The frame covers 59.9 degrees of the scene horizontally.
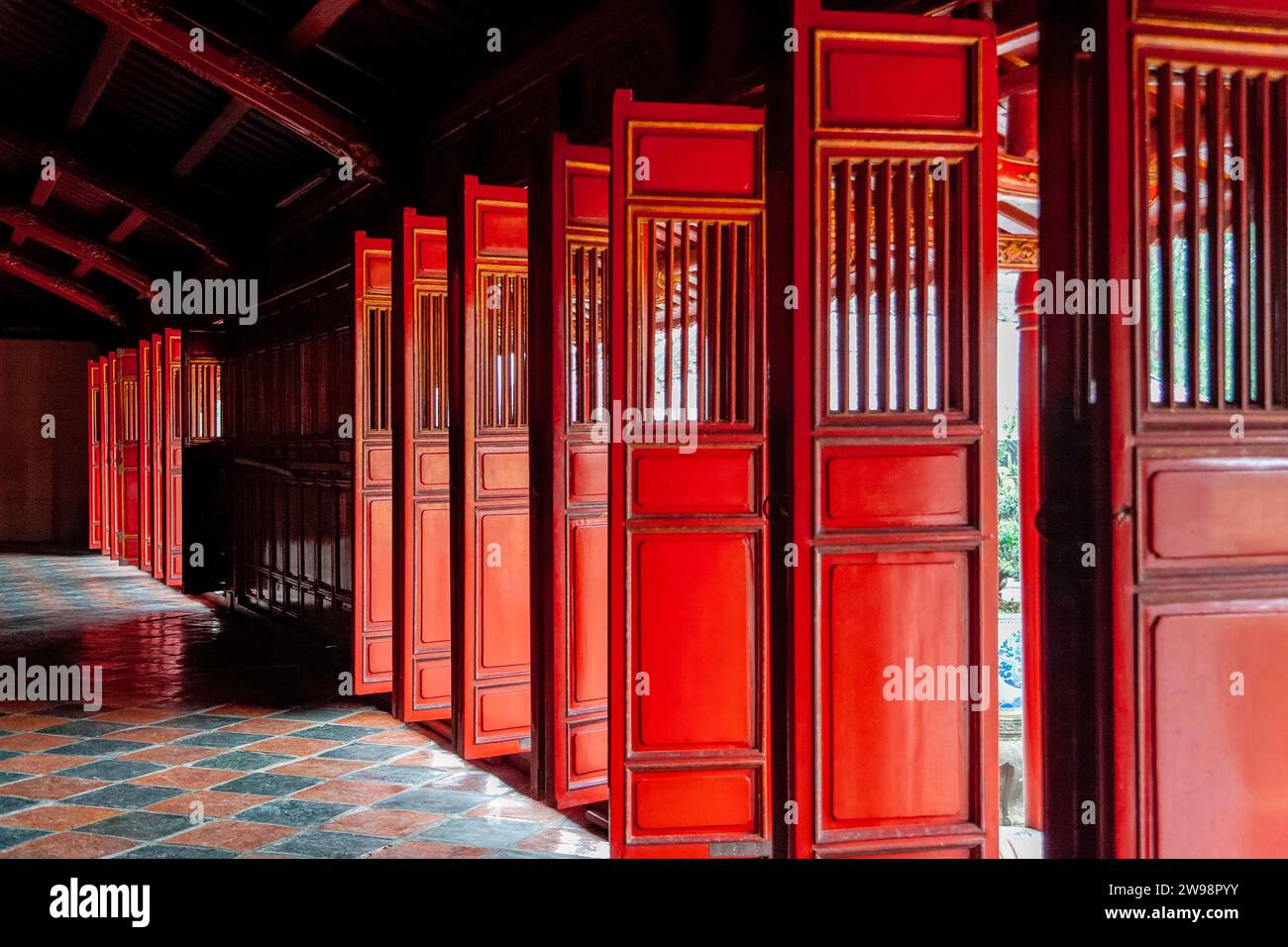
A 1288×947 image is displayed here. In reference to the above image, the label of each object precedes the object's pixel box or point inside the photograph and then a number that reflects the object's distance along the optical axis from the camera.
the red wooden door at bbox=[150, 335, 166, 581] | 10.66
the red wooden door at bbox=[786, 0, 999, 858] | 2.80
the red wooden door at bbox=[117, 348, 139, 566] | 12.25
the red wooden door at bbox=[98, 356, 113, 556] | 13.31
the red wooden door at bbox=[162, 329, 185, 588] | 10.50
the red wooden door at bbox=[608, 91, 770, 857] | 3.32
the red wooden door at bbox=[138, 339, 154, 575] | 11.11
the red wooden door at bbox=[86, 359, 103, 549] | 13.96
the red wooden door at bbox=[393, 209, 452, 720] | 5.10
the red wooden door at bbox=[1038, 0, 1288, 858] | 2.37
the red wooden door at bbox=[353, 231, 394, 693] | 5.66
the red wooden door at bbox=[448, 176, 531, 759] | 4.55
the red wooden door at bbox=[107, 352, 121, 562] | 12.80
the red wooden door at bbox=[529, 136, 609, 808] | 3.84
